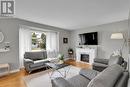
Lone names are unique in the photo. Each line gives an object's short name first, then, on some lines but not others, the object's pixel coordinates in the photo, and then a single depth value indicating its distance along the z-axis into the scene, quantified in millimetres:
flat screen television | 3363
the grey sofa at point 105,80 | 683
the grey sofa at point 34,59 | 2378
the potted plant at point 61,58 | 2448
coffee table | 2083
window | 3380
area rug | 1772
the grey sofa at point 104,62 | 1656
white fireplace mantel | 3326
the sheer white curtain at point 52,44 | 3708
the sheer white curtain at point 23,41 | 2867
